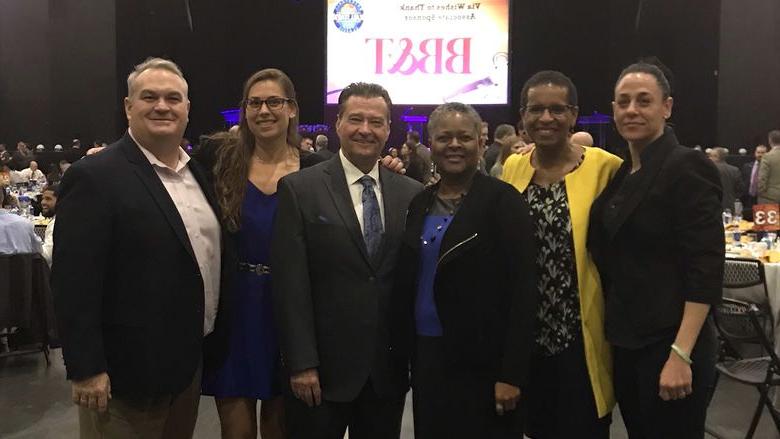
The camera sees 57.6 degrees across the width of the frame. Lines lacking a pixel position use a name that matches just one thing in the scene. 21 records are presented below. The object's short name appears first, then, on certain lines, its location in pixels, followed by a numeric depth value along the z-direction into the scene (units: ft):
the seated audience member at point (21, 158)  38.45
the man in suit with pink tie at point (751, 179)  31.12
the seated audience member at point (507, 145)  17.78
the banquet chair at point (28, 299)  15.98
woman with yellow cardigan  7.29
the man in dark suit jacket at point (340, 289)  7.06
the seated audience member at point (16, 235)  16.11
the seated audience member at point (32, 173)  34.67
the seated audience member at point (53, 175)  34.62
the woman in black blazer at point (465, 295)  6.79
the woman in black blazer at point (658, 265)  6.70
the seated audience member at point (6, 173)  27.59
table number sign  17.11
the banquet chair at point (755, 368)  10.98
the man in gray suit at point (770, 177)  27.46
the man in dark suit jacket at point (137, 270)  6.48
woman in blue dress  8.00
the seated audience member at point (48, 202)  20.77
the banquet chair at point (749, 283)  13.78
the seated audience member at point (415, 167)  19.85
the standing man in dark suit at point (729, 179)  26.01
